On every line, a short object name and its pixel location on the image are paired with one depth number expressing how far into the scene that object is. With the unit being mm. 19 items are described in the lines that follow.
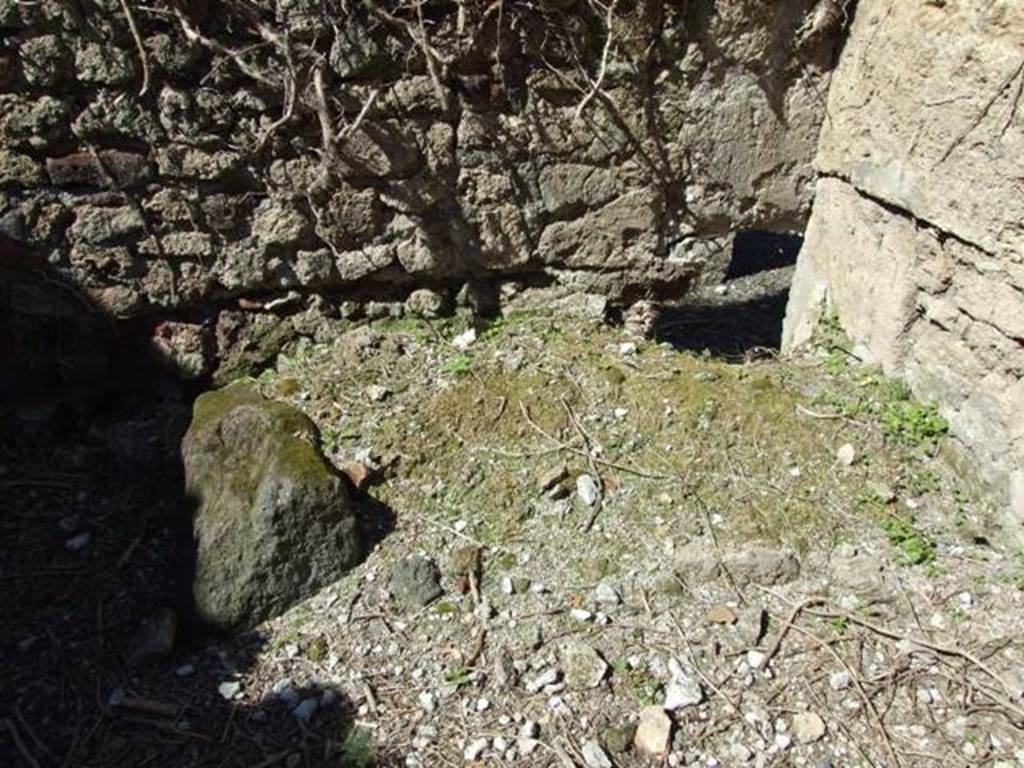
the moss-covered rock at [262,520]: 2062
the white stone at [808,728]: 1786
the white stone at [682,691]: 1854
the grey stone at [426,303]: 2820
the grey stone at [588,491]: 2283
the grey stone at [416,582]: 2115
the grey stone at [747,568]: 2117
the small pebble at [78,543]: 2320
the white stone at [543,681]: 1911
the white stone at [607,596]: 2080
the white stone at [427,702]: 1888
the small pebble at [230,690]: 1939
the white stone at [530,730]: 1816
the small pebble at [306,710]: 1883
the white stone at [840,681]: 1881
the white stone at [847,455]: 2330
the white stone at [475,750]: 1788
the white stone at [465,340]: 2767
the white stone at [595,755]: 1751
